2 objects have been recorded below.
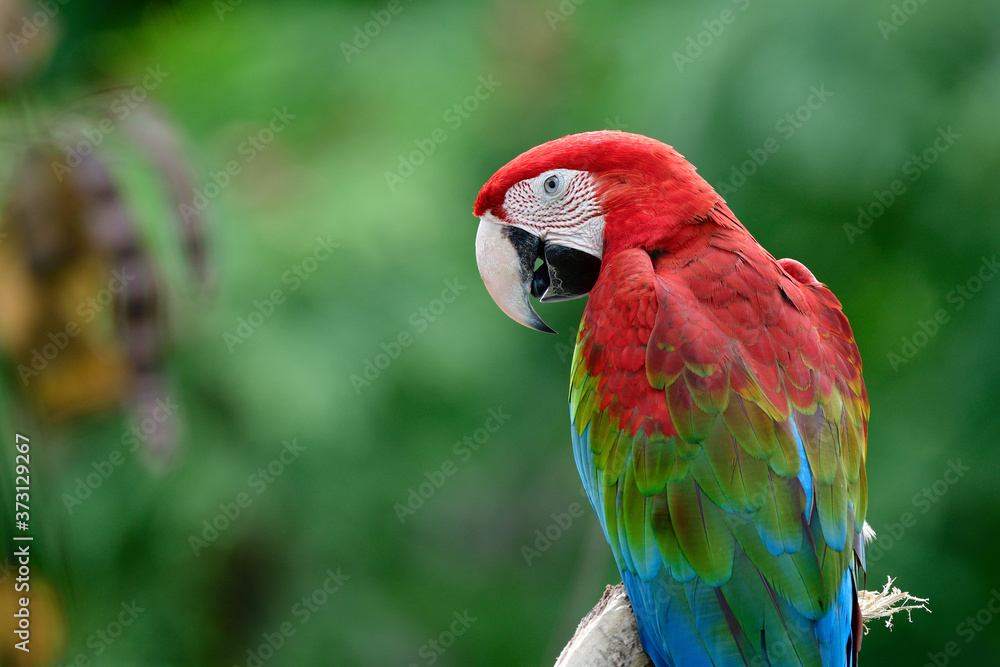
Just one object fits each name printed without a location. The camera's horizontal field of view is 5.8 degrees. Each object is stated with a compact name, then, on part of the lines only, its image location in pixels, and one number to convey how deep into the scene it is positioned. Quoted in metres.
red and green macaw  5.81
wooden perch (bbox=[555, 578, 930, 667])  5.84
